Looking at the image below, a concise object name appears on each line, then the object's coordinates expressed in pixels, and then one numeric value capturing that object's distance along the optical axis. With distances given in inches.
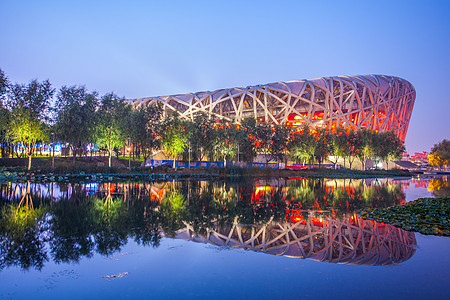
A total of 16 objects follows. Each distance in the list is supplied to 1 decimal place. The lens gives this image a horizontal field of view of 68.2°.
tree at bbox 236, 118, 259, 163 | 2127.2
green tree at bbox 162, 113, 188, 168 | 1846.7
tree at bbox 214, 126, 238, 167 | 2086.6
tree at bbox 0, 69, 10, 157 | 1408.7
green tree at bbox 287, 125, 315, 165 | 2396.9
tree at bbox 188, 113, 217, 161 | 1995.7
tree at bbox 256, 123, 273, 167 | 2240.4
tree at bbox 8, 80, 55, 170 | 1358.3
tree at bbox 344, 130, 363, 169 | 2549.2
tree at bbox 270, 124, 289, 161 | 2268.7
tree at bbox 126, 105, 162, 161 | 1820.7
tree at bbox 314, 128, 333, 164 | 2471.7
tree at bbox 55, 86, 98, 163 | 1573.6
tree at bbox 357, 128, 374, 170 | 2566.4
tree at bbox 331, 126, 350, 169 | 2505.2
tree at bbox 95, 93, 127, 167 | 1599.4
